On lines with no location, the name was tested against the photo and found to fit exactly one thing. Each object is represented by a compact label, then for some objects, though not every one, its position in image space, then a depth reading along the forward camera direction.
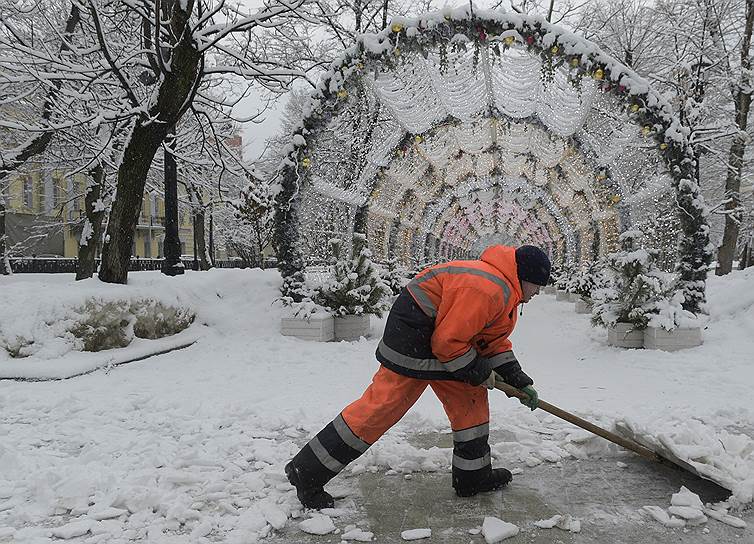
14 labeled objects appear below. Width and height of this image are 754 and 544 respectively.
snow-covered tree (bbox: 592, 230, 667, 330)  9.34
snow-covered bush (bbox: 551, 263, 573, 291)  21.04
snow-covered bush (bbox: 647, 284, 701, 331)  9.02
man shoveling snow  3.30
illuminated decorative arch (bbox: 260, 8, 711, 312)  9.48
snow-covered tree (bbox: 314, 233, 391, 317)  10.52
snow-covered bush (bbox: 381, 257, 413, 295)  18.93
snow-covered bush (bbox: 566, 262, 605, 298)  15.64
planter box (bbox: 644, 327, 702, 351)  9.02
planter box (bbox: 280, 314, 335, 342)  10.03
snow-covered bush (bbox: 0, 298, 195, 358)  7.02
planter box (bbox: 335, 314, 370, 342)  10.55
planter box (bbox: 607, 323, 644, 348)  9.42
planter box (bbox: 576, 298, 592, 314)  15.66
